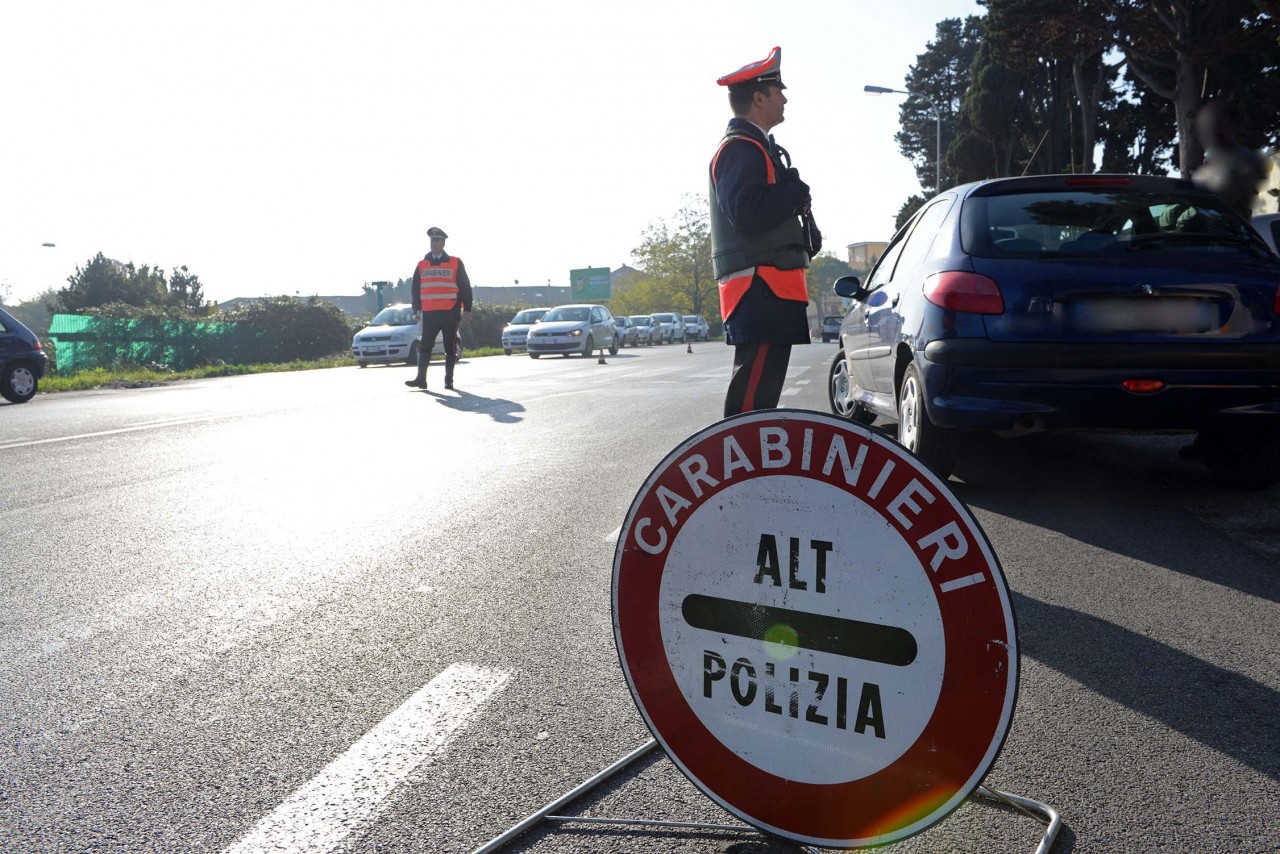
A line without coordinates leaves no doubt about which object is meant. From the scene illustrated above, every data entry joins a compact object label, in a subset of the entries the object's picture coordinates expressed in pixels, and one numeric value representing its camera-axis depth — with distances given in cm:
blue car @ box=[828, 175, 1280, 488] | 504
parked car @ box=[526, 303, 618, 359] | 3008
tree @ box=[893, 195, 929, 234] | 6041
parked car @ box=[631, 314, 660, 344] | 5050
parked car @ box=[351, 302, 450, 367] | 2594
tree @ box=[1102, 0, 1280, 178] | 1759
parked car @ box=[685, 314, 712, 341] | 6262
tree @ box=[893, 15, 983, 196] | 5875
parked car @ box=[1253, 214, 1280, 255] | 1068
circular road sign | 167
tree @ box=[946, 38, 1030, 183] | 3988
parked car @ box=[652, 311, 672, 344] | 5228
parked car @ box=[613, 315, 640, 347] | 4919
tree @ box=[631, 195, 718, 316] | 9581
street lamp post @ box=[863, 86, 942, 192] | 3721
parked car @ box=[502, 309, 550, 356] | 3507
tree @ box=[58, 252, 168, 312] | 6016
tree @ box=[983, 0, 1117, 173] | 2070
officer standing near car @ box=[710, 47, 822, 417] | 391
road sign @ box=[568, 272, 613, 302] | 9338
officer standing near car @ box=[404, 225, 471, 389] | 1381
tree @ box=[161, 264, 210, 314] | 7000
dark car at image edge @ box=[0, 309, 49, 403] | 1420
